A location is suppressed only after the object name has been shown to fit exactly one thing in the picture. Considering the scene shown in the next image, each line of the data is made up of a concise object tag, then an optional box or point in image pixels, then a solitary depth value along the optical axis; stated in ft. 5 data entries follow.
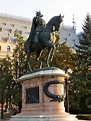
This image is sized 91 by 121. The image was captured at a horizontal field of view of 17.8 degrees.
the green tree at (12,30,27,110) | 116.88
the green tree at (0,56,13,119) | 121.49
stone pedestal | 51.25
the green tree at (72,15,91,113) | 117.91
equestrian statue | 57.77
